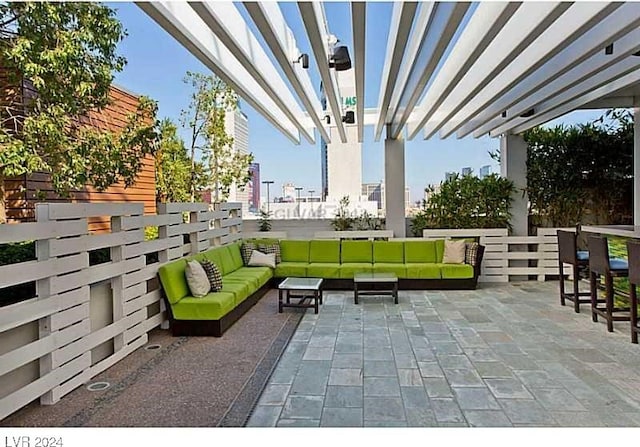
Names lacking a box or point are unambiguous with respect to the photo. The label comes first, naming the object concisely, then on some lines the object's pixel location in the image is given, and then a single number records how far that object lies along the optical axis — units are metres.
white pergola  3.13
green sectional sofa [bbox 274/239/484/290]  7.11
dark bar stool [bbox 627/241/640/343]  4.09
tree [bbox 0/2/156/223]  4.07
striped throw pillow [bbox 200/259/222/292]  5.24
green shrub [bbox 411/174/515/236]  8.36
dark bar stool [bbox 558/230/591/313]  5.66
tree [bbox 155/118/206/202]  7.66
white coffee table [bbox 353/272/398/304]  6.24
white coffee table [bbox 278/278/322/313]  5.76
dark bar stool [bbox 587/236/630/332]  4.77
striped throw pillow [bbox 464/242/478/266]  7.13
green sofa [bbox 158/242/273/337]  4.75
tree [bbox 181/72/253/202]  8.11
